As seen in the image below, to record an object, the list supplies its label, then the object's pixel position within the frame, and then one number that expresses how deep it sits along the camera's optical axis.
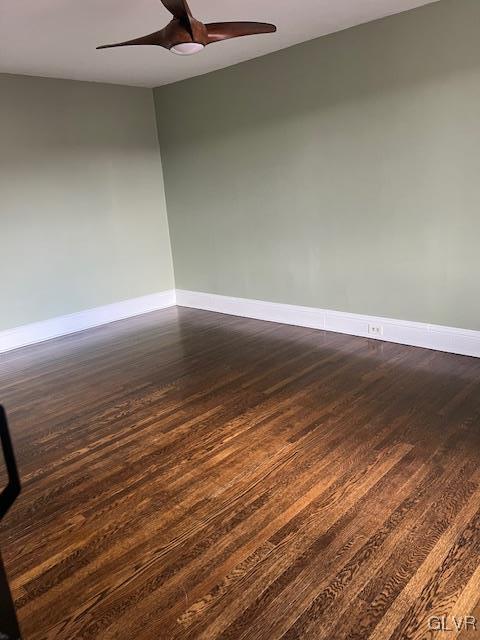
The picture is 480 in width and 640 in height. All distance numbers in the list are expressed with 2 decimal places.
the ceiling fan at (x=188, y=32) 2.50
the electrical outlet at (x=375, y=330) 4.38
